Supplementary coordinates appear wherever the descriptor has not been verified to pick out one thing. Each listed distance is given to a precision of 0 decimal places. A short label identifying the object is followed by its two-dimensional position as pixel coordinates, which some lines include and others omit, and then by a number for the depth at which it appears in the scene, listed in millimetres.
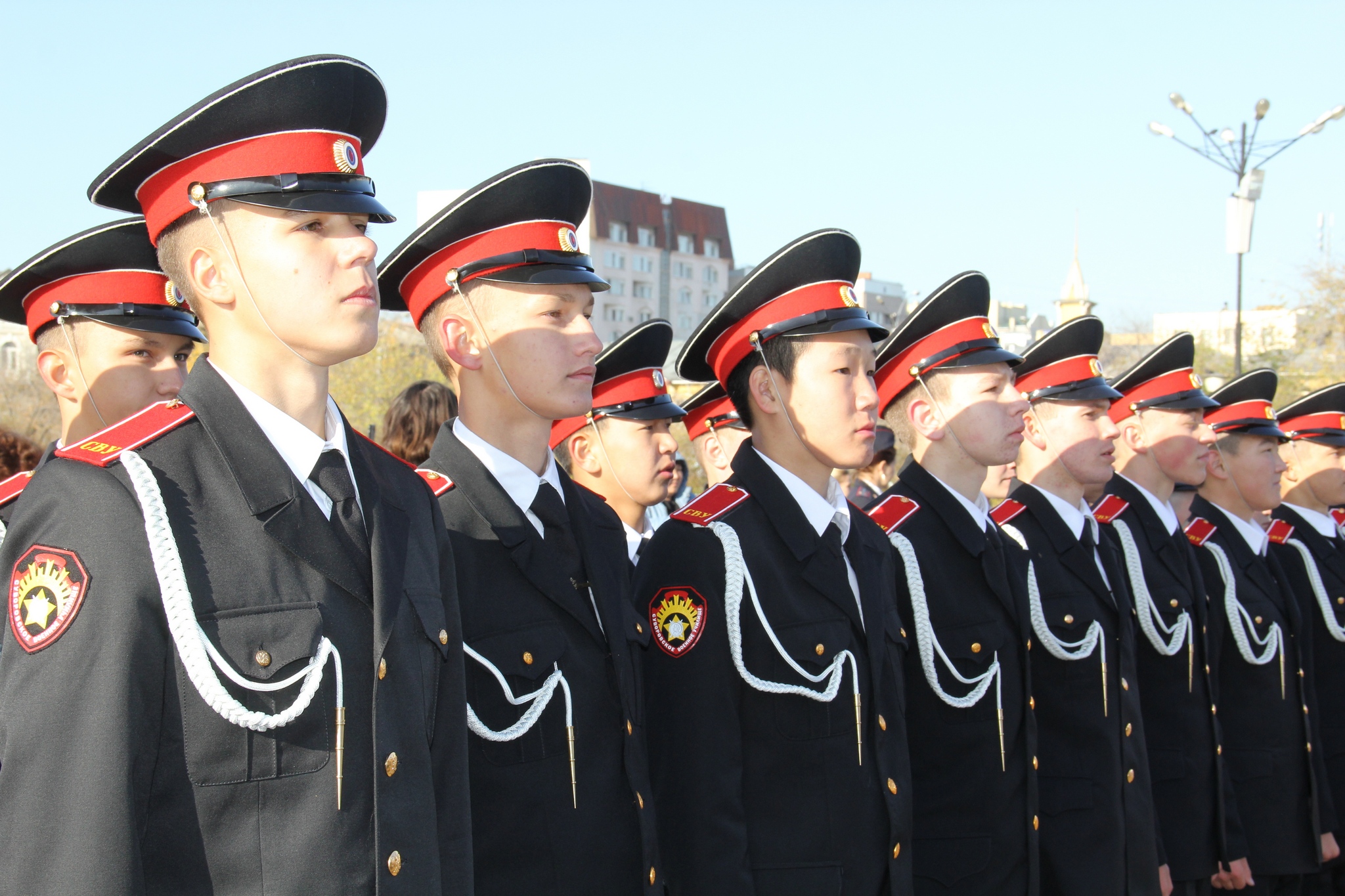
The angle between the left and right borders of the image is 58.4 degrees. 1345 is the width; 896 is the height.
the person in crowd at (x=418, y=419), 5434
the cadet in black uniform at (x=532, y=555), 2828
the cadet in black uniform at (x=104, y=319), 4195
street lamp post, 14695
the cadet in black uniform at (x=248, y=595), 1887
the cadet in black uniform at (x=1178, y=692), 4906
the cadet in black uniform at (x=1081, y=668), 4105
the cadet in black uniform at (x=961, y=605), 3805
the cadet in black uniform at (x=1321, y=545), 6359
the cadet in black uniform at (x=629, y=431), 5438
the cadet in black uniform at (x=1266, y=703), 5500
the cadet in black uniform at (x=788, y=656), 3283
